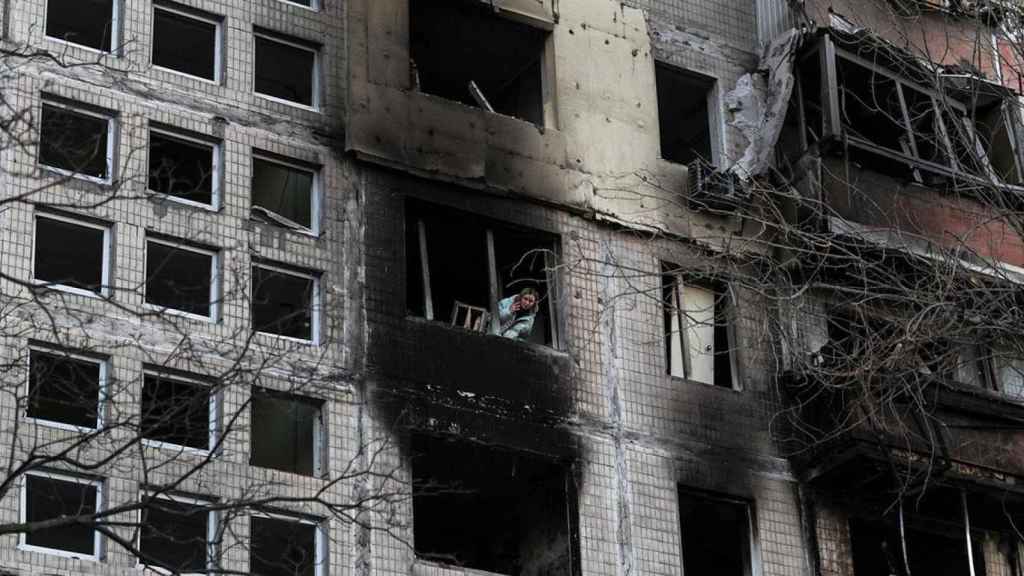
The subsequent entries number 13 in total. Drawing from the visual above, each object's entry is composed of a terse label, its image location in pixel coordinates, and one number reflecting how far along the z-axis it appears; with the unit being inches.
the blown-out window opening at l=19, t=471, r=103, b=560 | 789.2
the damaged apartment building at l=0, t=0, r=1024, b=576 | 841.5
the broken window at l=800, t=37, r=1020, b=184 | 1041.5
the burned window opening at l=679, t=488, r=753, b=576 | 973.8
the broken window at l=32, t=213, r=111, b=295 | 847.7
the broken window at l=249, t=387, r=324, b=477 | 866.8
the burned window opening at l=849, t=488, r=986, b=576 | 1023.6
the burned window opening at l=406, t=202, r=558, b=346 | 958.4
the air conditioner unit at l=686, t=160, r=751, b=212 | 1030.4
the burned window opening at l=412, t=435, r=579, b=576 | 917.8
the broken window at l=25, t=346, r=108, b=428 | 798.5
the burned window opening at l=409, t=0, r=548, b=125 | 1020.5
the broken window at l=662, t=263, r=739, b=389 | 1001.5
